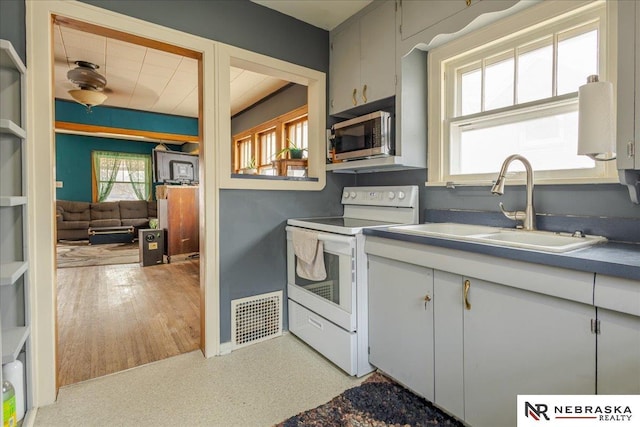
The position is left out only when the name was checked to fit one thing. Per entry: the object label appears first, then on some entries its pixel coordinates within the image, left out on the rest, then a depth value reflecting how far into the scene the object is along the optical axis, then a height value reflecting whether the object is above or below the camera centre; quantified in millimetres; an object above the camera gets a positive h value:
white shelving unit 1573 -20
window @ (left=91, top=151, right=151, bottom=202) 8422 +842
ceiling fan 3742 +1510
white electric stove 1937 -518
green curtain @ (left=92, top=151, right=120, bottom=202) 8398 +986
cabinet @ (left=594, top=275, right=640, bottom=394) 980 -406
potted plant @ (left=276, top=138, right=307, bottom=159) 3285 +542
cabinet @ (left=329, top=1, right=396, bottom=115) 2215 +1093
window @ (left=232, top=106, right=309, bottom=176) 4289 +1029
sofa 7219 -187
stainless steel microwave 2207 +500
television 5438 +683
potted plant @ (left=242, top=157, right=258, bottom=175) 3163 +611
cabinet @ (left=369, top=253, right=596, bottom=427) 1136 -573
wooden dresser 5215 -184
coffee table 7078 -599
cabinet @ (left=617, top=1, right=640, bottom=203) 1128 +417
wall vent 2371 -849
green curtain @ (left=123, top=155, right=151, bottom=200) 8883 +923
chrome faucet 1627 +75
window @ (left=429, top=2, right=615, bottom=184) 1601 +644
